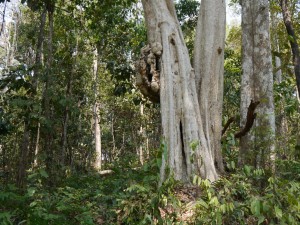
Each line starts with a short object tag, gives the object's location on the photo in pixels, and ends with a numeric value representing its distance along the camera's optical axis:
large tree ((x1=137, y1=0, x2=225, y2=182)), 4.29
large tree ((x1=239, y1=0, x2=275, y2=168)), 4.55
